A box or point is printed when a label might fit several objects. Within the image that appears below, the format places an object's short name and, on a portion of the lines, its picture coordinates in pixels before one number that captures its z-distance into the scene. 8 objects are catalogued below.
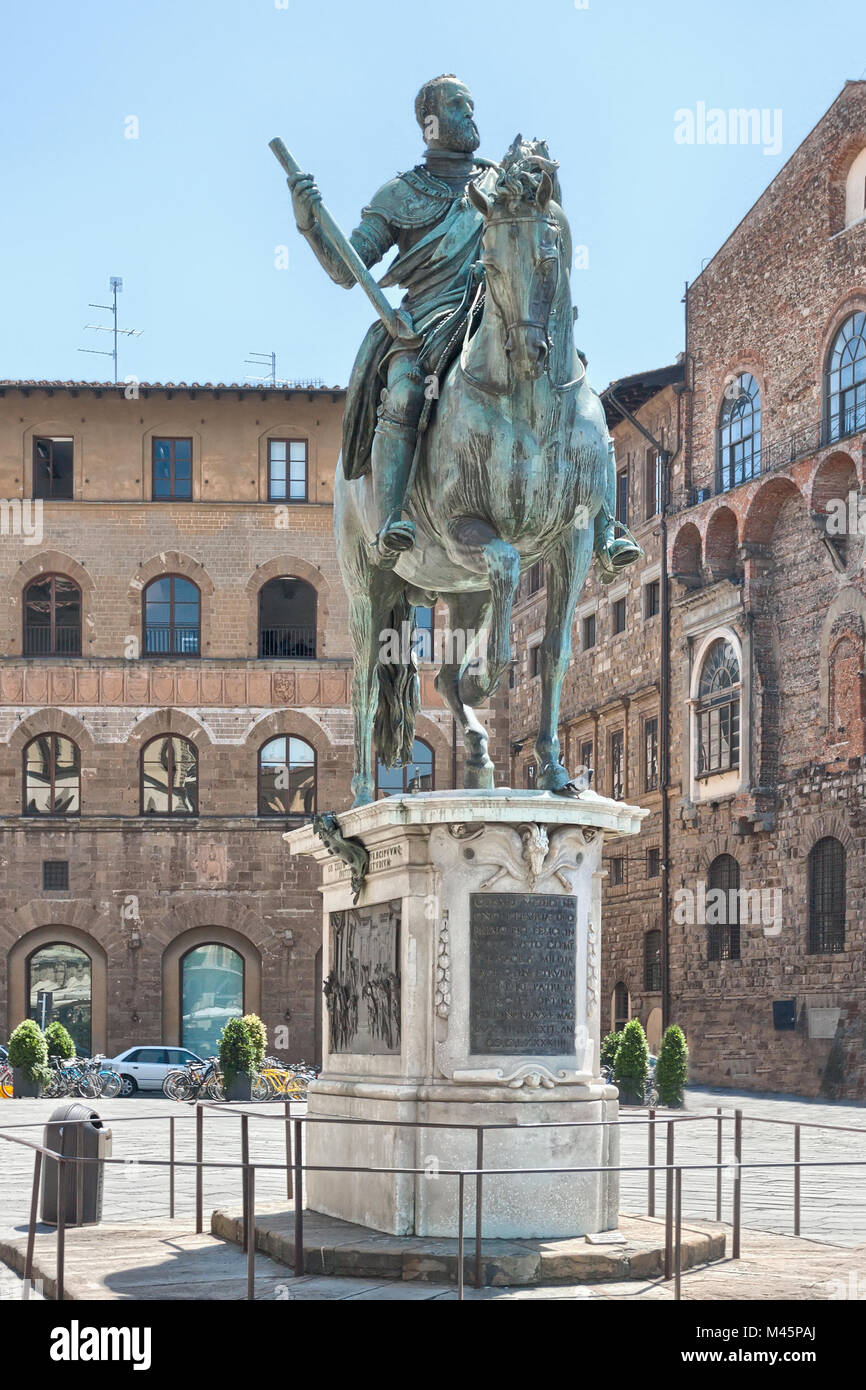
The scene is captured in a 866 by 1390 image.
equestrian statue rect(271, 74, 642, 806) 8.00
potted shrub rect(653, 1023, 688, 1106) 26.72
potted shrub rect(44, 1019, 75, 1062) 32.28
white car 34.06
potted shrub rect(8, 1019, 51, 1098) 29.44
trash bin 10.53
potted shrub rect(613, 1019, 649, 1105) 26.94
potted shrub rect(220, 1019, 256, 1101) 29.25
